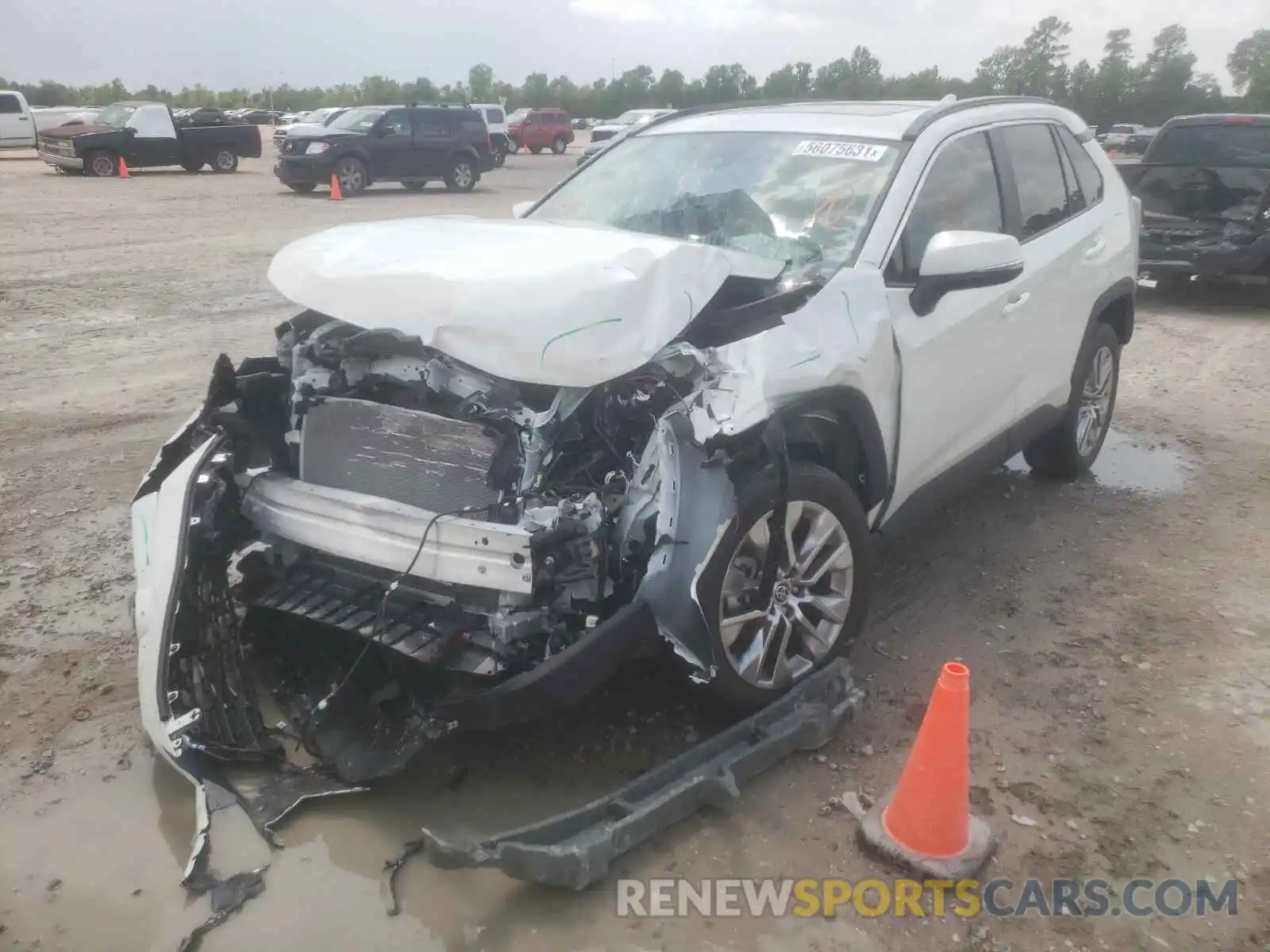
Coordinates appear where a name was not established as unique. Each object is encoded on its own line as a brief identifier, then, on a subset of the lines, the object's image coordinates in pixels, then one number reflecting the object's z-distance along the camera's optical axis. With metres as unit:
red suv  41.91
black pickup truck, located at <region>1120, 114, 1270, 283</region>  10.30
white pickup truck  26.88
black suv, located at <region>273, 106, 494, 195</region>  20.39
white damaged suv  2.81
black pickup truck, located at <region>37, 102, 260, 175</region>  23.03
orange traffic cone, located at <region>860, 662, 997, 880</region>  2.74
